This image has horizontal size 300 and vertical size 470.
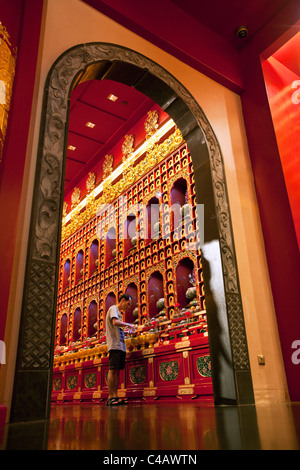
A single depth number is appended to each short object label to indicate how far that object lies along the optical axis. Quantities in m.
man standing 4.40
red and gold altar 4.79
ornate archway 2.32
